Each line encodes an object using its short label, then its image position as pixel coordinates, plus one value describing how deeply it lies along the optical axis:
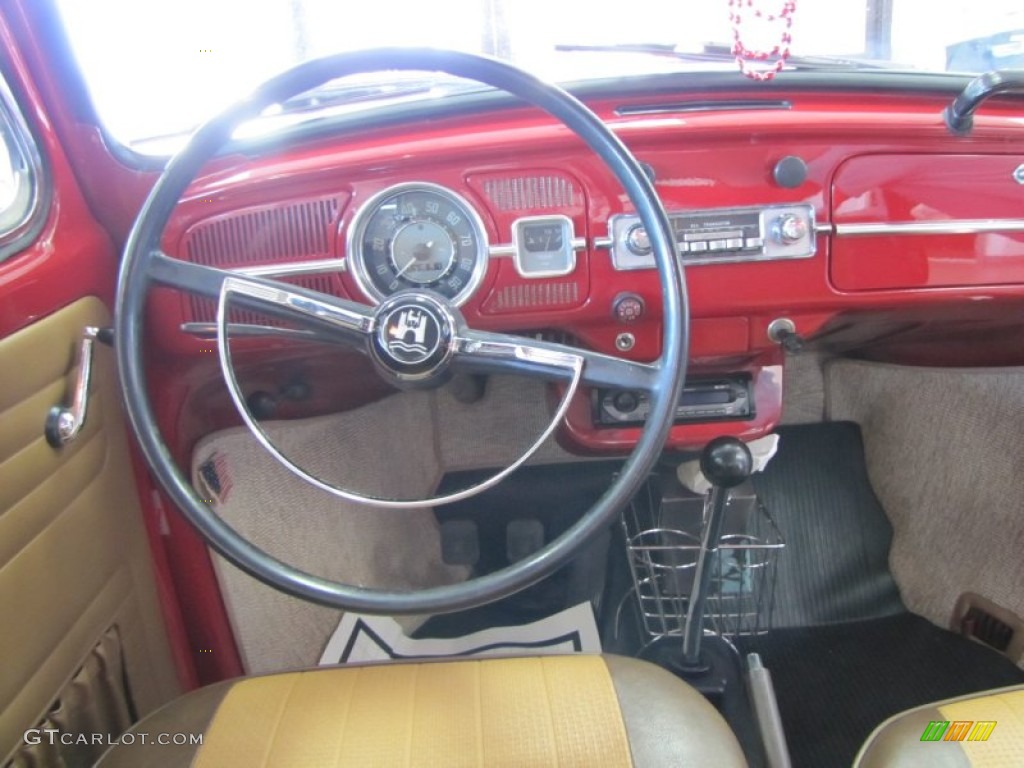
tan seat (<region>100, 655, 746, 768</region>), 0.87
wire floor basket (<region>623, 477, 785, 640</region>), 1.63
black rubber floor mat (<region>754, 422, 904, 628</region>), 1.71
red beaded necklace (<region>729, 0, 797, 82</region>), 1.21
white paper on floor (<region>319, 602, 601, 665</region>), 1.62
